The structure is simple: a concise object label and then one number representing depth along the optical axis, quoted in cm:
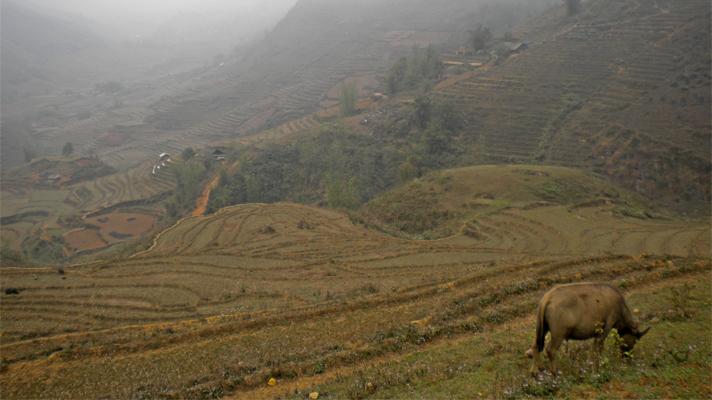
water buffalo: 880
